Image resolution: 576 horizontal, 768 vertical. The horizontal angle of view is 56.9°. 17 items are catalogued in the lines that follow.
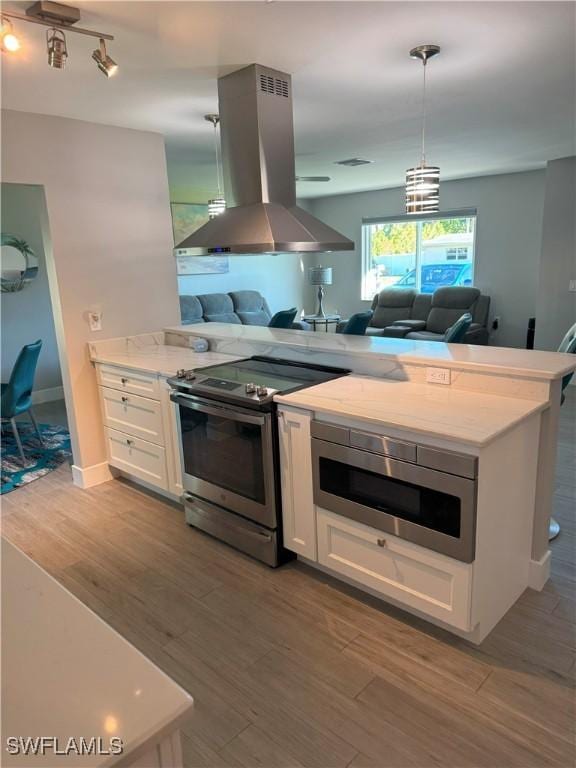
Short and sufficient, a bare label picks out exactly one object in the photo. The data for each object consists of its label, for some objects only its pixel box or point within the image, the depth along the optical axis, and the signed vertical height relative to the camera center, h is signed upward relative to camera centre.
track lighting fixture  1.91 +0.90
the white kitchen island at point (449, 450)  2.02 -0.81
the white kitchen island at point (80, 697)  0.75 -0.65
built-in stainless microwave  1.94 -0.91
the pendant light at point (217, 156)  3.53 +0.94
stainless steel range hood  2.60 +0.43
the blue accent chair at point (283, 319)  6.22 -0.68
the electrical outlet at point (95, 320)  3.69 -0.36
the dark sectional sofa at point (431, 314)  7.45 -0.85
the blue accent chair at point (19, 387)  4.16 -0.91
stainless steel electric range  2.61 -0.95
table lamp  8.62 -0.29
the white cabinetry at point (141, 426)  3.29 -1.03
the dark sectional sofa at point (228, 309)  7.46 -0.67
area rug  4.02 -1.52
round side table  8.09 -0.92
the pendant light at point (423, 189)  3.11 +0.38
